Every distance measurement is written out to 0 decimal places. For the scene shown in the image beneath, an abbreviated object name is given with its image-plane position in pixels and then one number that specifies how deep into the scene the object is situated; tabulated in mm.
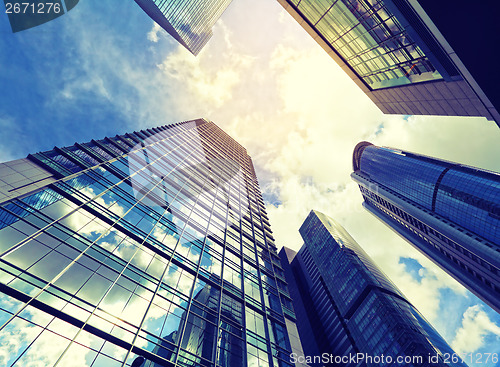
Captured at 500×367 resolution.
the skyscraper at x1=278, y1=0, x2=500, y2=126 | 13898
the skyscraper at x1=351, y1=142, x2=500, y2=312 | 76625
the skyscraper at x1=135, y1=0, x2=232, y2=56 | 62728
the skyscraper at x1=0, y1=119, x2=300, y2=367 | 9750
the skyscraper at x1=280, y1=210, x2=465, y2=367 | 62469
